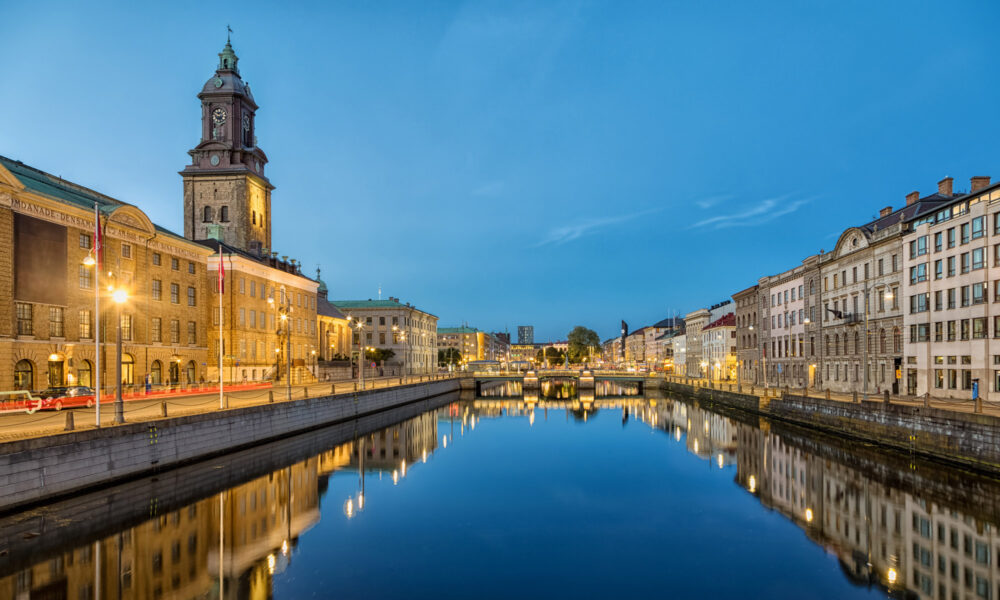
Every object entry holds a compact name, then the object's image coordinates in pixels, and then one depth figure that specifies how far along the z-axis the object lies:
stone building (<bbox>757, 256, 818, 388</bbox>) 70.31
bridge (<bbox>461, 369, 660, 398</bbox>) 106.31
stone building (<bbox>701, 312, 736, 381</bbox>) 105.19
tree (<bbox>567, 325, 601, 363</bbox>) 195.62
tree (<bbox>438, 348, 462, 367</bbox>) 184.75
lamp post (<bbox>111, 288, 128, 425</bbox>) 24.98
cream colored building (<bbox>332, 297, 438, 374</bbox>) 122.81
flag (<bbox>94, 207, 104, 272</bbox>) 25.37
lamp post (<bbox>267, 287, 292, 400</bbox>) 70.88
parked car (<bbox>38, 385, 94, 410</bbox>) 31.64
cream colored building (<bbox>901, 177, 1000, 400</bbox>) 41.88
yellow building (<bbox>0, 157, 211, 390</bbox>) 36.25
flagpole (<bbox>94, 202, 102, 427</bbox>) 24.66
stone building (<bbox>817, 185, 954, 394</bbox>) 53.66
